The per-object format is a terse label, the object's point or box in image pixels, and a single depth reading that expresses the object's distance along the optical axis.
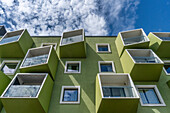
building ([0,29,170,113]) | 10.61
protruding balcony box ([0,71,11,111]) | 12.05
